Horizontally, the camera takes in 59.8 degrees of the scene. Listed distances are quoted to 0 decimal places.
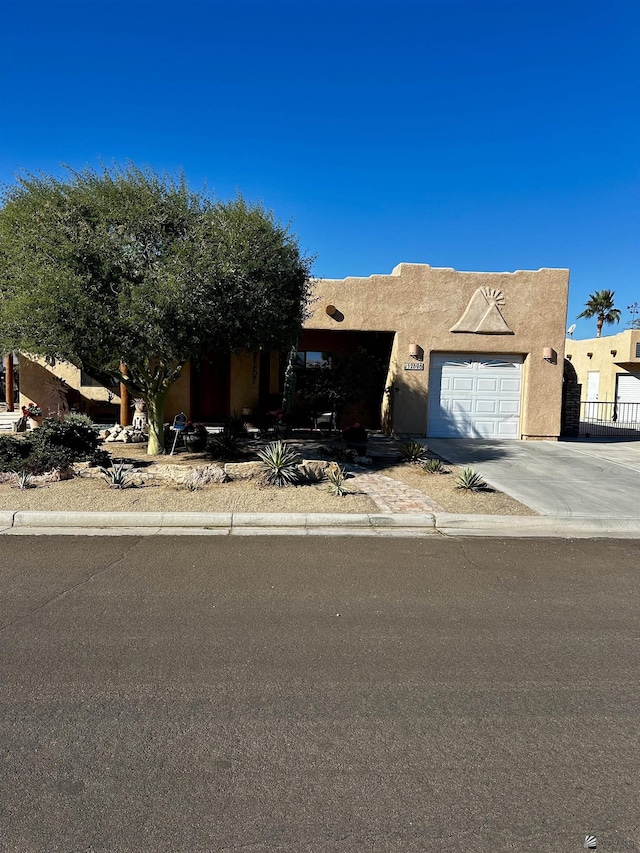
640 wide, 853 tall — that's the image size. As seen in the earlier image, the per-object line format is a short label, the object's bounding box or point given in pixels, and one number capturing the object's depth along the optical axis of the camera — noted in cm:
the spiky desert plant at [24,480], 865
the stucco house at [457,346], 1580
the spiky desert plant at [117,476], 889
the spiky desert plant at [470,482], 918
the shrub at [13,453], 939
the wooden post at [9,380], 1902
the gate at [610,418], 2269
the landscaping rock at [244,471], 956
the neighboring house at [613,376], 3005
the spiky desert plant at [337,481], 872
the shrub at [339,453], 1196
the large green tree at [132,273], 839
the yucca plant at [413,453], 1191
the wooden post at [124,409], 1569
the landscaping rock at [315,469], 962
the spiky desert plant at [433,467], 1070
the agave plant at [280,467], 926
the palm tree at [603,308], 4925
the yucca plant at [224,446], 1163
